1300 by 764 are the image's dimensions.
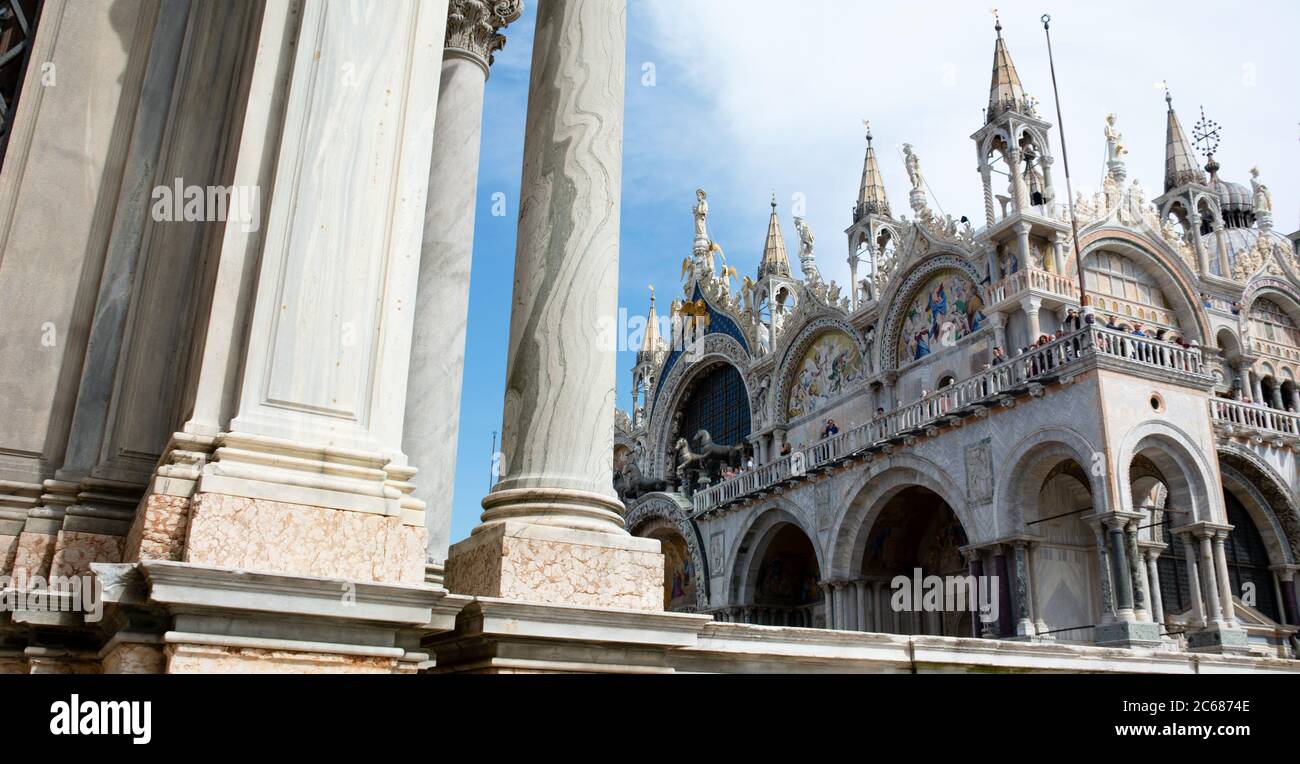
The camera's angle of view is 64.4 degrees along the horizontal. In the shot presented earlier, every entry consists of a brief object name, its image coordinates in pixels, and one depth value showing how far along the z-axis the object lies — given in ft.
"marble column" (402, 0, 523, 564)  23.45
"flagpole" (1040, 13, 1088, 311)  64.14
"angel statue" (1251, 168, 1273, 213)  99.81
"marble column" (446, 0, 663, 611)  15.42
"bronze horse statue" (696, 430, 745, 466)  103.55
